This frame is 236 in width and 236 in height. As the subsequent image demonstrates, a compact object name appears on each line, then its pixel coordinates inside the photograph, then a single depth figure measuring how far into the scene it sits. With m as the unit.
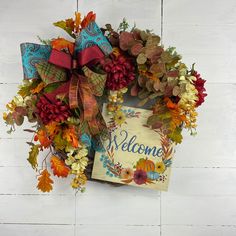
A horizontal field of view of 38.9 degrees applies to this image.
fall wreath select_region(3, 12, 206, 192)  0.94
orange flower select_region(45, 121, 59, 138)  0.95
